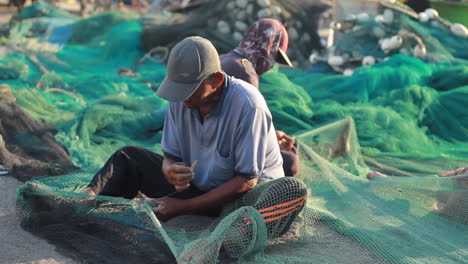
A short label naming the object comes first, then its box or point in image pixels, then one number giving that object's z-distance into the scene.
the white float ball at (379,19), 7.79
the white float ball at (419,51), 7.10
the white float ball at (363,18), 7.97
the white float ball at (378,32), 7.70
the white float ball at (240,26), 9.05
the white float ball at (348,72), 7.20
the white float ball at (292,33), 9.27
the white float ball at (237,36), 8.91
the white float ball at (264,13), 9.02
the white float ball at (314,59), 8.01
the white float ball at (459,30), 7.29
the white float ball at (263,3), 9.03
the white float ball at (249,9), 9.08
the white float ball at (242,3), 9.08
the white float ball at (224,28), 9.03
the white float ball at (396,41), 7.31
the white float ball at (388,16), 7.72
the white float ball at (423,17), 7.62
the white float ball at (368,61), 7.33
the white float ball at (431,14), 7.67
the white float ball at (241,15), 9.08
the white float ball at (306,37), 9.41
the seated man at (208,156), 2.97
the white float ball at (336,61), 7.64
